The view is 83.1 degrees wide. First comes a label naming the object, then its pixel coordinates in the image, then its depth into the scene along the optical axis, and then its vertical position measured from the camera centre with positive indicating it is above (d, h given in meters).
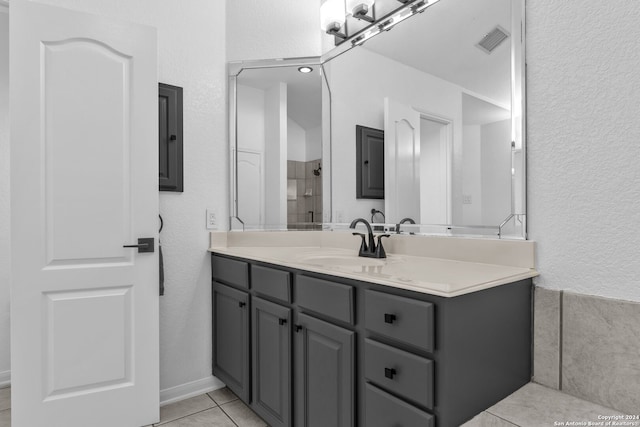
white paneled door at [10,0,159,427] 1.68 -0.03
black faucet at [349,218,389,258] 1.81 -0.18
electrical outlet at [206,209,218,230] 2.35 -0.04
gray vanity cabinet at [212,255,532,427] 1.03 -0.48
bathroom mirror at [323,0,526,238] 1.45 +0.46
